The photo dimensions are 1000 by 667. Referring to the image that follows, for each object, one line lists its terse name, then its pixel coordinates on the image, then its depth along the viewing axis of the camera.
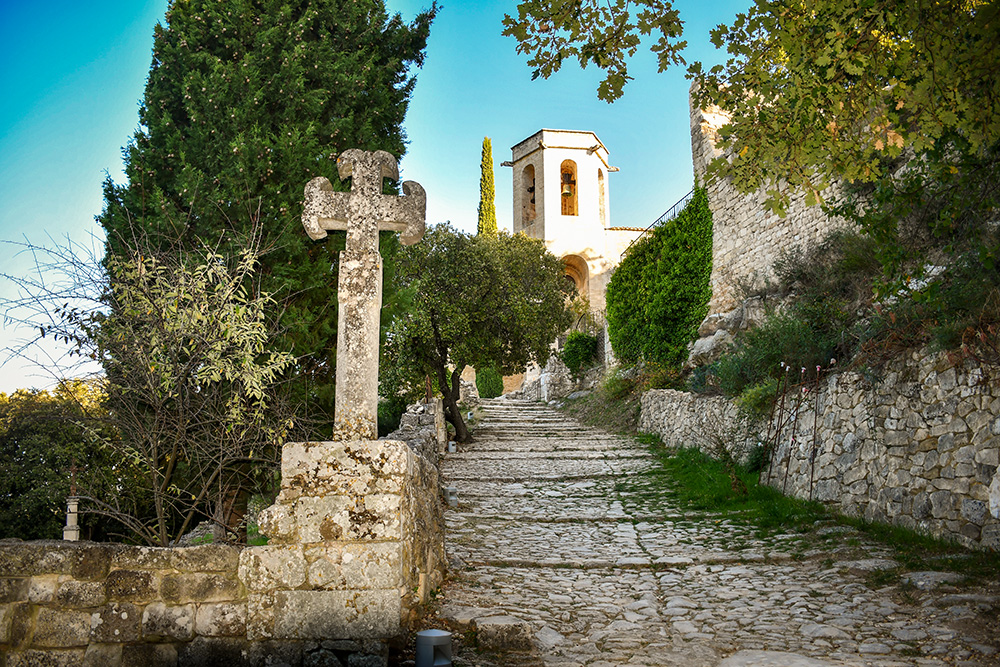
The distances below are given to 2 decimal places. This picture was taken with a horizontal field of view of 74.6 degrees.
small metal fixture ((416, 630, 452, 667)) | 3.41
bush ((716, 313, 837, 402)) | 8.62
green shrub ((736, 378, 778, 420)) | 9.28
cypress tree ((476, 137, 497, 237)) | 36.12
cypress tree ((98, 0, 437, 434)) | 6.36
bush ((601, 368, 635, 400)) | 18.14
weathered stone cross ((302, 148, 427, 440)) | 4.05
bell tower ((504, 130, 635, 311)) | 36.25
